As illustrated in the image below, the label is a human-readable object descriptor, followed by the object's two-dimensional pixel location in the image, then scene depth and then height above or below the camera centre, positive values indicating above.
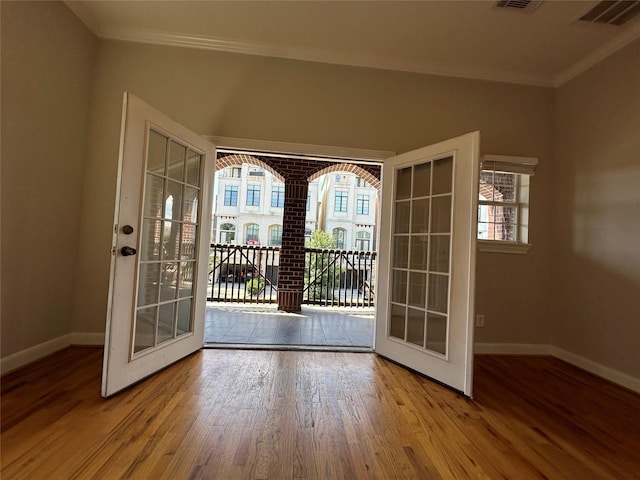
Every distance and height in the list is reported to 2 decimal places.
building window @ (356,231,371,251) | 19.23 +0.74
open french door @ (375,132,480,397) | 2.19 -0.04
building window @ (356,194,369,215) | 19.44 +2.96
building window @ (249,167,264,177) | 18.89 +4.45
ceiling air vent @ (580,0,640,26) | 2.15 +1.83
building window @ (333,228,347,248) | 18.98 +0.97
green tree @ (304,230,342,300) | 5.64 -0.48
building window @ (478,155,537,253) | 3.02 +0.59
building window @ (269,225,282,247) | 18.75 +0.76
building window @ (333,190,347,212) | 19.47 +3.08
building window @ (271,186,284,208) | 19.02 +3.04
